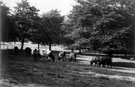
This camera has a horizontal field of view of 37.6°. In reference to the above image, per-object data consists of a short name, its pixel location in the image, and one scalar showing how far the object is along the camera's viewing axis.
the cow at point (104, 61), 26.75
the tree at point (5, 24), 35.62
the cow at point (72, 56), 31.11
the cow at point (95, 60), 27.31
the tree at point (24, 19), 47.97
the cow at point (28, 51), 33.38
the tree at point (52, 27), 58.75
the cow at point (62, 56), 31.21
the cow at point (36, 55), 26.45
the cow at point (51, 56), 28.32
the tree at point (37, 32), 49.81
